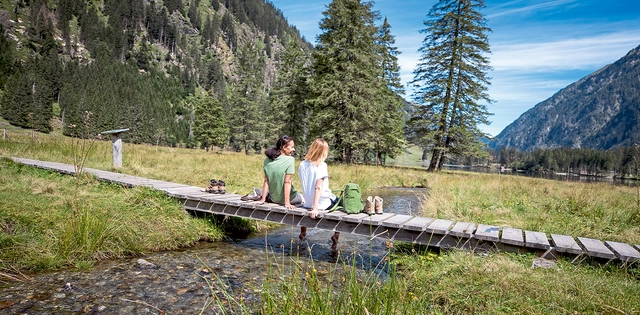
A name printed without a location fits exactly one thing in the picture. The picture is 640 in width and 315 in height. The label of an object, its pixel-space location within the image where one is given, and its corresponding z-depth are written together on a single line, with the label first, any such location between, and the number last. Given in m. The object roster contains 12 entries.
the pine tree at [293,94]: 28.56
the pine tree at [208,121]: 52.00
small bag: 5.60
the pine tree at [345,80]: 22.14
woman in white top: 5.46
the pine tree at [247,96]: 42.94
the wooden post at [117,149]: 11.14
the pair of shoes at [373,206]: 5.66
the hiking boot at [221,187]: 7.28
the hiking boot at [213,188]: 7.21
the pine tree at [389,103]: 30.35
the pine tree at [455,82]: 22.91
